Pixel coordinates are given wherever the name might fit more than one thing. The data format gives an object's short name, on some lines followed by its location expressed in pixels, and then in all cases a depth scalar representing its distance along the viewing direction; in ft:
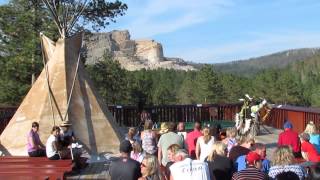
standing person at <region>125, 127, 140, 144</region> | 24.44
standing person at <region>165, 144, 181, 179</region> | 15.98
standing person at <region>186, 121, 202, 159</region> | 24.72
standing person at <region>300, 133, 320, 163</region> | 22.65
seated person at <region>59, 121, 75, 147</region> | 29.85
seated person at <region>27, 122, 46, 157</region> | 28.86
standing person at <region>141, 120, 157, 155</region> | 24.59
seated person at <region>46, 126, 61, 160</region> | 27.71
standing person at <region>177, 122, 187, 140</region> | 24.92
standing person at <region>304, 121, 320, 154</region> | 24.99
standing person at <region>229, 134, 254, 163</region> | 19.37
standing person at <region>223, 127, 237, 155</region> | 22.25
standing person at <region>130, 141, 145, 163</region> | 20.28
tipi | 34.62
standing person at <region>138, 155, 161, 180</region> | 14.76
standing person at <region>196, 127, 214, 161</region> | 21.86
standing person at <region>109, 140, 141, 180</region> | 16.07
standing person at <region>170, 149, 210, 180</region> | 15.02
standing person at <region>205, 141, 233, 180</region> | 17.71
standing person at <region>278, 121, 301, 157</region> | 25.36
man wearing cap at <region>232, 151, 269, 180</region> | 14.76
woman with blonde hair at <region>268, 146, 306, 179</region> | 15.83
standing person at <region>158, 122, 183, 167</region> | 22.48
